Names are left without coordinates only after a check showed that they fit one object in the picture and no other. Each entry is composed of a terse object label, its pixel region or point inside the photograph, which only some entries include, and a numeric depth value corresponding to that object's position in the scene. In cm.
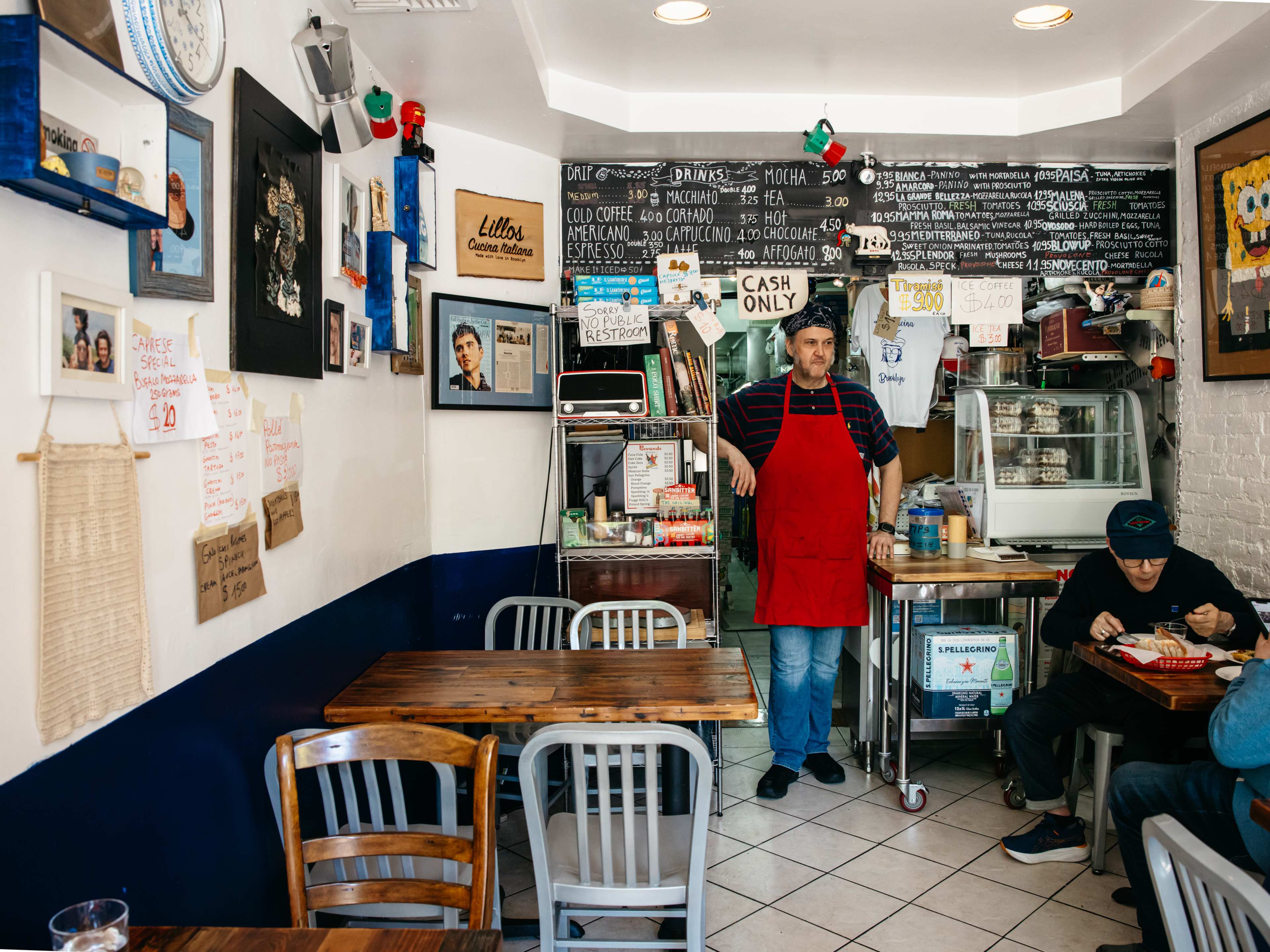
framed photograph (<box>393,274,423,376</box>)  351
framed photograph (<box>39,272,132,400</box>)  146
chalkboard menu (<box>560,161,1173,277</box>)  435
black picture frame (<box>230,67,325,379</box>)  214
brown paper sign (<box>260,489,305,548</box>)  231
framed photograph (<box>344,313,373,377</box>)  291
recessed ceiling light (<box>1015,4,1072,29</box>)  321
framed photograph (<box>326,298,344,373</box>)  274
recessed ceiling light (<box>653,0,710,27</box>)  312
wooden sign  401
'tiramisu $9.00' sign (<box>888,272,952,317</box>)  439
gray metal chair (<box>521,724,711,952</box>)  191
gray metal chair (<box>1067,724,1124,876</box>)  309
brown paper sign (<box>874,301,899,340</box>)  461
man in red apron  378
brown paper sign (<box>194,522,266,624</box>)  196
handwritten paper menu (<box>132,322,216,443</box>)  174
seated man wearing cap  307
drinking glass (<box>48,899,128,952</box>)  115
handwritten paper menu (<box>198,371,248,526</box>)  201
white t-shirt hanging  525
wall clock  163
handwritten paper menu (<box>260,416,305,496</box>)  231
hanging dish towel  145
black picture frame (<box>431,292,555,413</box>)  391
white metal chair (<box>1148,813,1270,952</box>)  125
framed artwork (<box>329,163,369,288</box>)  281
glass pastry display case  449
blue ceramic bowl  139
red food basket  272
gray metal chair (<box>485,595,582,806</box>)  324
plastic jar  402
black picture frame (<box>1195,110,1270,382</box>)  352
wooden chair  176
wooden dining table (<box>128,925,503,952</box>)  141
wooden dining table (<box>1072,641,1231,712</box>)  252
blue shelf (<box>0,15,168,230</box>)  129
